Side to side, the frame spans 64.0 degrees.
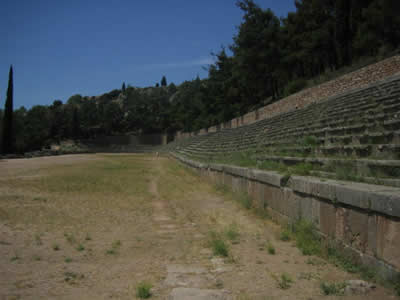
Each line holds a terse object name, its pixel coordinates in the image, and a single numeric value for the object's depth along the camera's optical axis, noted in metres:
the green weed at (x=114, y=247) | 4.81
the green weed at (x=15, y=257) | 4.31
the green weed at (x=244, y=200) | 8.06
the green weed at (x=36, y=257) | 4.38
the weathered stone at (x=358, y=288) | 3.03
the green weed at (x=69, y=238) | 5.34
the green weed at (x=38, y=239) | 5.15
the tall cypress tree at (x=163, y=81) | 188.50
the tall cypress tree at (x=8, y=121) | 46.12
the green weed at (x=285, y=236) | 5.19
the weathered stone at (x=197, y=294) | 3.08
